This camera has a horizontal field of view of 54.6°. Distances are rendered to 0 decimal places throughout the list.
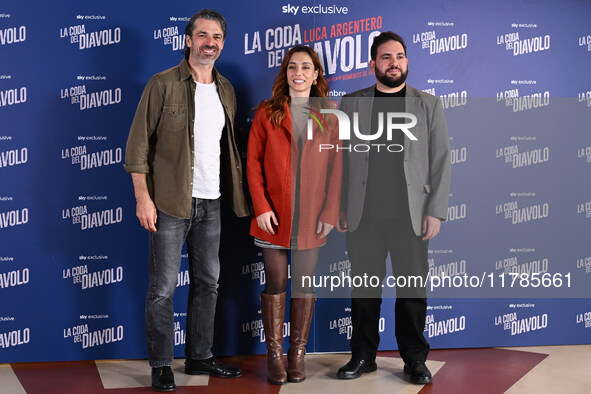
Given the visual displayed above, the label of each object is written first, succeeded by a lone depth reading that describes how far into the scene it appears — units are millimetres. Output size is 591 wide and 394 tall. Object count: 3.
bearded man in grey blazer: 2801
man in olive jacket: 2682
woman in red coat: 2773
